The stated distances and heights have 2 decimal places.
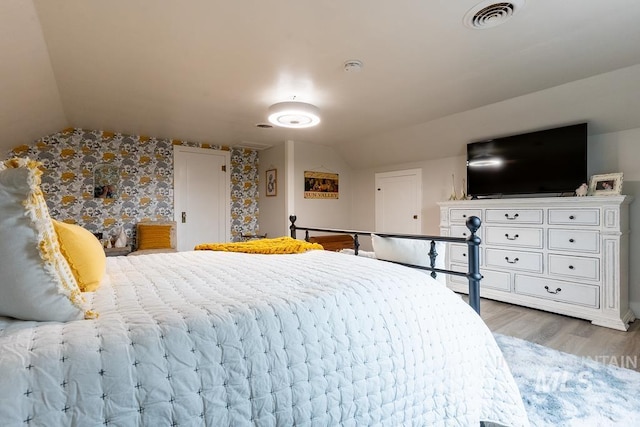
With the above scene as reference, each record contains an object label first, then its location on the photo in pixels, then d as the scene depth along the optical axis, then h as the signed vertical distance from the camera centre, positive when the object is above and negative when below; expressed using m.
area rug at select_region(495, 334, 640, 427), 1.61 -1.10
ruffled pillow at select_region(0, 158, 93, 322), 0.77 -0.11
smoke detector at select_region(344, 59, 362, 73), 2.48 +1.23
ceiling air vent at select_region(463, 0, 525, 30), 1.81 +1.25
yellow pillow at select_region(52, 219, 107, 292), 1.10 -0.16
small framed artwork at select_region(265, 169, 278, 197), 5.38 +0.56
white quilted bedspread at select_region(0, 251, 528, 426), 0.66 -0.39
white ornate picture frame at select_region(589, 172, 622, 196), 3.00 +0.27
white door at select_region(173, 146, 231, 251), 5.02 +0.31
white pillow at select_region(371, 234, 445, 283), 2.02 -0.26
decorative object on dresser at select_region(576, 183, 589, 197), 3.17 +0.22
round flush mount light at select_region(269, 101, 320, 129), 3.13 +1.04
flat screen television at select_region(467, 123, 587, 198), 3.23 +0.57
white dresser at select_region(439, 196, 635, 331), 2.92 -0.47
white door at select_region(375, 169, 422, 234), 5.05 +0.19
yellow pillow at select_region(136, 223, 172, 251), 4.46 -0.34
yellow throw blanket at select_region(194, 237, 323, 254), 2.14 -0.25
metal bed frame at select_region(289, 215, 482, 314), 1.55 -0.26
